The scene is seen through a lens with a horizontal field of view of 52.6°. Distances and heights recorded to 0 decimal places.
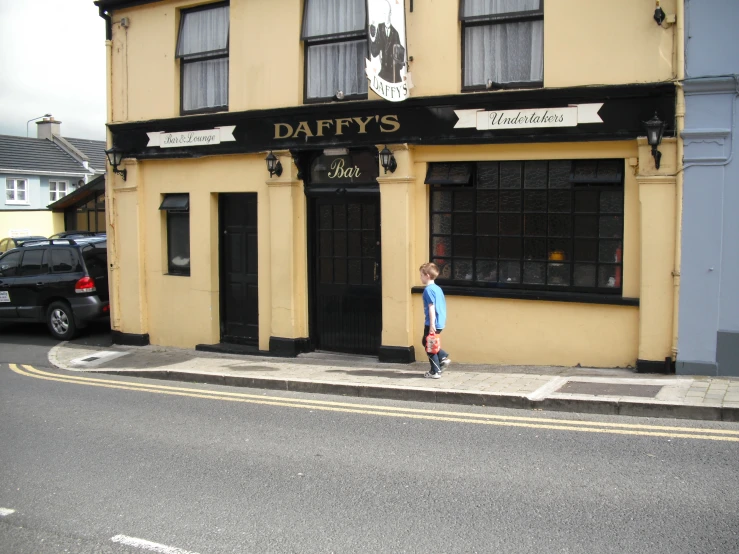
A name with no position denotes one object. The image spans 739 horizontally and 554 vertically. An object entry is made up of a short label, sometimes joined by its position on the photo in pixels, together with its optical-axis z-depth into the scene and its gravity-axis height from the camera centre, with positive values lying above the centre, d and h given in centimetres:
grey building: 887 +52
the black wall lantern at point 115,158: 1386 +150
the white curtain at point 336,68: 1157 +265
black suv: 1488 -92
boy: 949 -88
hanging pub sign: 990 +255
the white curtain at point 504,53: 1018 +256
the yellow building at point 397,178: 960 +89
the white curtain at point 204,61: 1294 +314
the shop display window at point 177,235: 1362 +6
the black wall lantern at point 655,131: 895 +127
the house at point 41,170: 4062 +418
